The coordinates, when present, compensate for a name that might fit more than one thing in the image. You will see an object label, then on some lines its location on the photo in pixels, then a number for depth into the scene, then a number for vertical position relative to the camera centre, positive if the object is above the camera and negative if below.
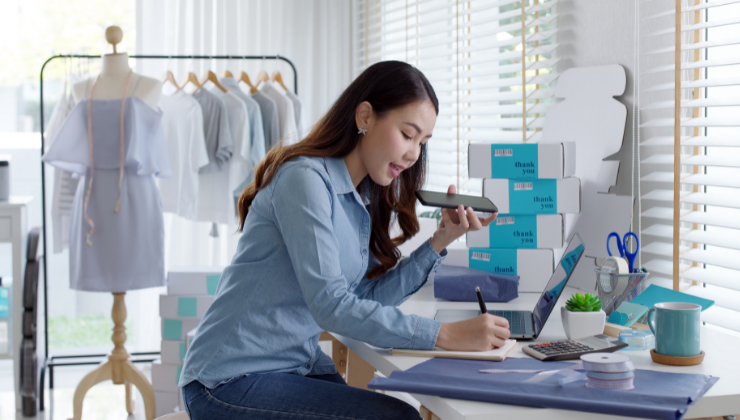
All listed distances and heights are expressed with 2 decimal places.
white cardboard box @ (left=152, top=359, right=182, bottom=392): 2.64 -0.70
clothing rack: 2.75 -0.73
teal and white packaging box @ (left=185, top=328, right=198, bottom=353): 2.45 -0.51
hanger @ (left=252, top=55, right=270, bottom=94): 3.08 +0.62
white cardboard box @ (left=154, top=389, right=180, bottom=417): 2.67 -0.82
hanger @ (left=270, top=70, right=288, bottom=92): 3.07 +0.61
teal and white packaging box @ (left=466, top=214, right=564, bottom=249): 1.71 -0.07
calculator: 1.13 -0.26
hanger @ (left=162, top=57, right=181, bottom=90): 2.98 +0.59
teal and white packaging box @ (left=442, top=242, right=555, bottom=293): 1.72 -0.16
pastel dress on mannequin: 2.43 +0.04
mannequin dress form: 2.52 -0.39
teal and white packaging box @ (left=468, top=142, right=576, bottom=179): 1.69 +0.12
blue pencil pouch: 1.60 -0.20
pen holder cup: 1.39 -0.18
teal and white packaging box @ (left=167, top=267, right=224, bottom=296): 2.63 -0.32
